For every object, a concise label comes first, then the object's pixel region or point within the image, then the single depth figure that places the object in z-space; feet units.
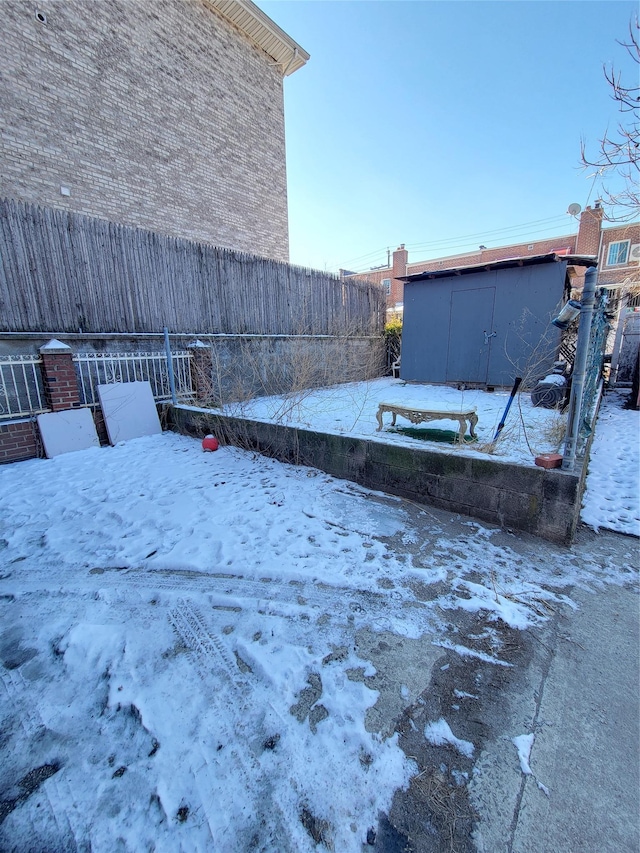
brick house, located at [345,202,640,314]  59.47
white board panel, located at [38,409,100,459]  13.88
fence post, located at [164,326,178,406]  17.45
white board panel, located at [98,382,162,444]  15.76
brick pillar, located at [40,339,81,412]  13.89
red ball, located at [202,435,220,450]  14.43
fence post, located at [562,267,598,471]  7.81
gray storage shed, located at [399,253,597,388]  22.98
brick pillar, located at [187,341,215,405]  19.20
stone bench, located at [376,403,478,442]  11.10
